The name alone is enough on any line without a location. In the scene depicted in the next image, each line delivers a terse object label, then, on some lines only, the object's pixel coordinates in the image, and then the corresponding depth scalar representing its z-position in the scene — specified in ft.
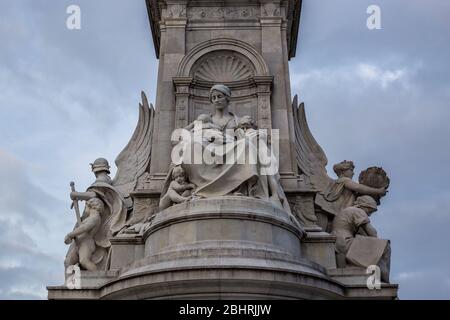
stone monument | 43.52
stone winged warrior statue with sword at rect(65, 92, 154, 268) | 55.21
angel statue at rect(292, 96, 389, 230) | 58.23
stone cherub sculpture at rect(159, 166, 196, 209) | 49.98
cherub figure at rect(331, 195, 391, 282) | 52.08
